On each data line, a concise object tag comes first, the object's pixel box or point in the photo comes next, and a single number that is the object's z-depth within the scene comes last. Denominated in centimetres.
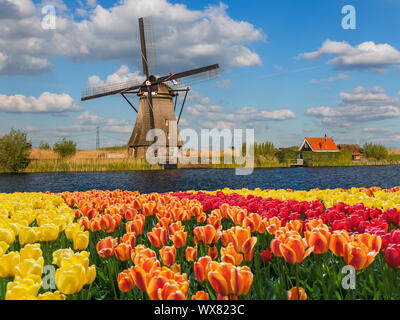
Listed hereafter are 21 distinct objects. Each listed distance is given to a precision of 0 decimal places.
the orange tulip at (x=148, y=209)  359
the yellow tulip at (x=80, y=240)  235
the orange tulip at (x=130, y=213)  336
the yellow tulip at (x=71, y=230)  261
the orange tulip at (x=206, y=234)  231
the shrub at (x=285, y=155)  3650
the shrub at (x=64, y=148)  3503
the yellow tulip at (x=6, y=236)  250
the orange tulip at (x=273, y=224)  246
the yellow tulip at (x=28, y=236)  247
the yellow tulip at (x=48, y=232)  251
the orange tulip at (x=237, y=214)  278
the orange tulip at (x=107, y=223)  291
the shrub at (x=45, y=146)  3607
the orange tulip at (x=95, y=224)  286
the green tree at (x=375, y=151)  4356
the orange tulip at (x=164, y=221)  287
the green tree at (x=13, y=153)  3002
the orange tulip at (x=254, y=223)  253
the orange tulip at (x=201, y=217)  327
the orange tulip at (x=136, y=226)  272
